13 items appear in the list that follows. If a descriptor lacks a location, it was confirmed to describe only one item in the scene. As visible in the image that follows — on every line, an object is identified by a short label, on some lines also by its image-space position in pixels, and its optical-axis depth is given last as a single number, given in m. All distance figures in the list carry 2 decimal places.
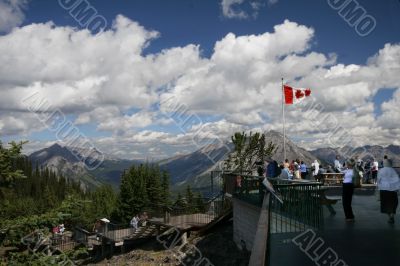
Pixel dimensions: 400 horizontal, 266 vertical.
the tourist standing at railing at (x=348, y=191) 12.27
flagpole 24.64
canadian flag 27.64
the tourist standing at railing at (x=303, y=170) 26.87
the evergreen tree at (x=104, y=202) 87.88
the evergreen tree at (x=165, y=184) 89.34
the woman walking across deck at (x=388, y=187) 11.51
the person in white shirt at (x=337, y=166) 28.52
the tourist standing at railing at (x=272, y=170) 17.12
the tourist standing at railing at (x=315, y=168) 27.77
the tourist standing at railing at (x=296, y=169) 25.81
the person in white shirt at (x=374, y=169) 27.11
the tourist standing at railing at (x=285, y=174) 18.62
